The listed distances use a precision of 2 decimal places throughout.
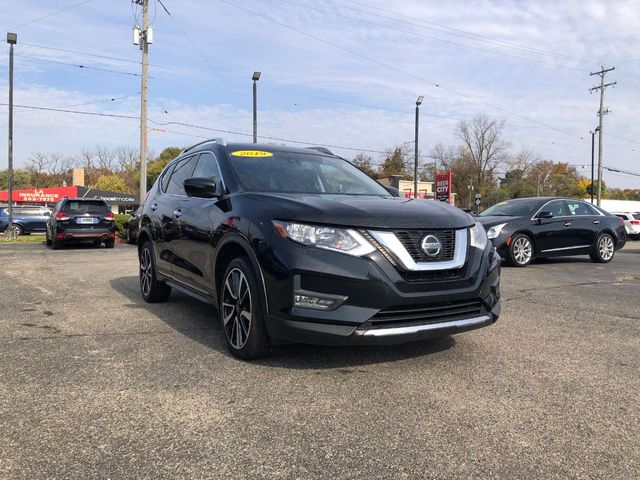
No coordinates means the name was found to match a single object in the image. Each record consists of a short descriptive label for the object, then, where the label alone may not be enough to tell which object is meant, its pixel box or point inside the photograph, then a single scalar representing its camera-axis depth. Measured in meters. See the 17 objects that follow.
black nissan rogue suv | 3.26
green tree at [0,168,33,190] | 82.06
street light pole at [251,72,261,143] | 25.88
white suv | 22.95
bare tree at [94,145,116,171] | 86.12
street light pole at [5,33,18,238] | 21.84
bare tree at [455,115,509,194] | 78.69
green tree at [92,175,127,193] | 74.38
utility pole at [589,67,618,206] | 47.91
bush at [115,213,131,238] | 20.07
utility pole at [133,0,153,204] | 23.23
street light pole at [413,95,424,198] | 32.38
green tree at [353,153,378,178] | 67.47
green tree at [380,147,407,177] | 78.69
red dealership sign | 34.47
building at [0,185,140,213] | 54.88
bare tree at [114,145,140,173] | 83.62
